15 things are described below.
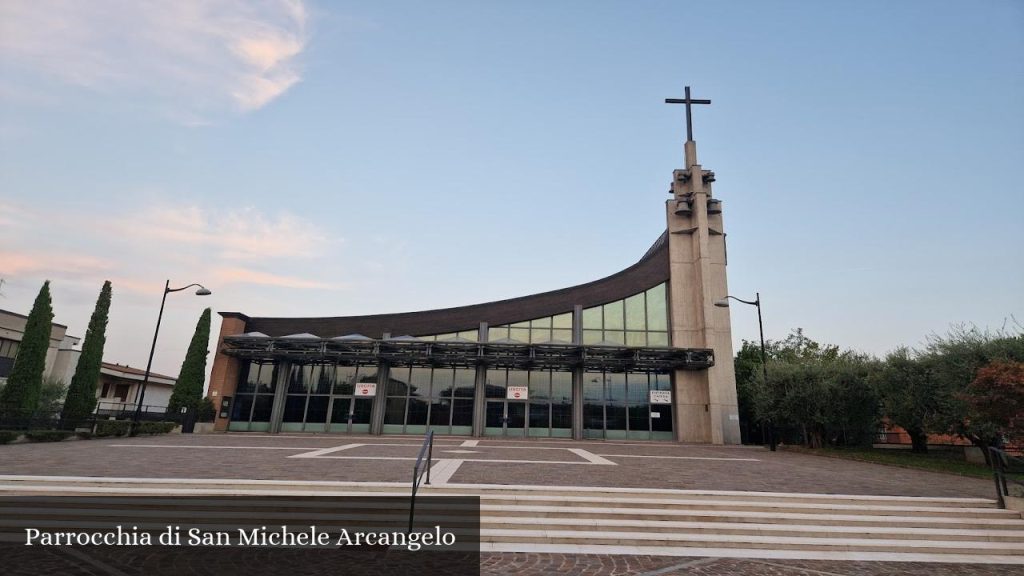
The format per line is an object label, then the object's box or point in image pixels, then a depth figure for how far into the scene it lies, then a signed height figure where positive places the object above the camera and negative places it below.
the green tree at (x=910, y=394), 17.80 +0.93
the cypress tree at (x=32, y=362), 20.83 +0.69
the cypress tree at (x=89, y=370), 22.31 +0.47
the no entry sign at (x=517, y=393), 27.55 +0.38
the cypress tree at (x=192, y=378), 27.02 +0.38
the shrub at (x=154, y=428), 22.05 -2.10
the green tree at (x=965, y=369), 16.22 +1.77
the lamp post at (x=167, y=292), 21.53 +4.08
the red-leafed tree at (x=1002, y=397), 11.07 +0.59
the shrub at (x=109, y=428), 20.45 -1.97
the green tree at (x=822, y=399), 22.22 +0.68
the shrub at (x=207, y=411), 26.36 -1.37
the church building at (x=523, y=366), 26.92 +1.84
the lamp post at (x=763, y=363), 22.71 +2.47
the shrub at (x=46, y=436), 17.61 -2.11
